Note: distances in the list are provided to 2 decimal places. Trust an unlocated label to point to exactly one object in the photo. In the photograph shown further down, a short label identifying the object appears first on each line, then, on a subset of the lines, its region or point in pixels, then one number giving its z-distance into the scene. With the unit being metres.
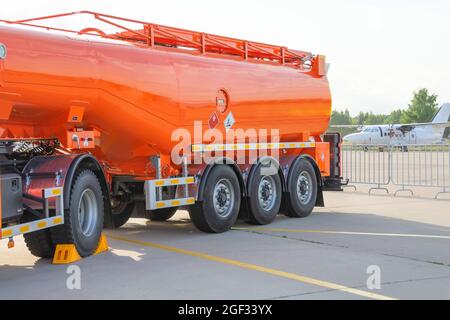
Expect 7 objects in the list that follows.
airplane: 59.09
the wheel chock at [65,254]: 8.20
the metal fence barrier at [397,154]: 19.08
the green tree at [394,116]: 123.99
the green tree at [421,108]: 96.31
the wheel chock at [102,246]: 8.98
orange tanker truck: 7.85
